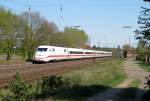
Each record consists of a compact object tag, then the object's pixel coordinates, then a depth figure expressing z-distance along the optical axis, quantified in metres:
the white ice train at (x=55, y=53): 38.79
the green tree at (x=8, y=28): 51.84
